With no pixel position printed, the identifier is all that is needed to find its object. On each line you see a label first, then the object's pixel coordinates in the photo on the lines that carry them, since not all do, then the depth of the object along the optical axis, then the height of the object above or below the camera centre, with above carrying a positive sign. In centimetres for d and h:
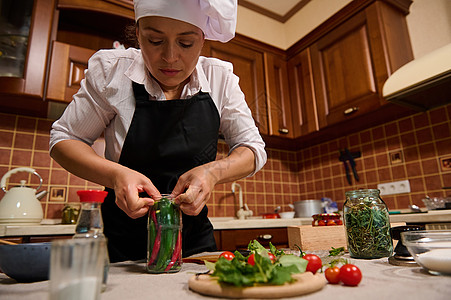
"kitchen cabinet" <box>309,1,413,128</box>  199 +103
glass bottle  47 +2
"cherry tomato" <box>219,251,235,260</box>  61 -6
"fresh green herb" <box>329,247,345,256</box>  66 -7
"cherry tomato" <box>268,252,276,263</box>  55 -6
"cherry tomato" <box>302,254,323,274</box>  52 -7
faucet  226 +9
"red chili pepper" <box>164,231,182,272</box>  60 -5
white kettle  140 +10
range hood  153 +66
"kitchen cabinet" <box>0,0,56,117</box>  157 +78
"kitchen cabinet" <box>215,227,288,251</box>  171 -8
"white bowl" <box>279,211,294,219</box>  227 +4
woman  80 +31
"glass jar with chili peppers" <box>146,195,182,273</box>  60 -2
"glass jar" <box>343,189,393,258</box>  69 -2
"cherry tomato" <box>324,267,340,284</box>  47 -8
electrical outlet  207 +19
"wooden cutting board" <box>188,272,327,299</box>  39 -8
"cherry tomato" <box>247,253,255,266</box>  51 -6
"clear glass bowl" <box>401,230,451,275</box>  49 -5
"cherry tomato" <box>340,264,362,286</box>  44 -8
